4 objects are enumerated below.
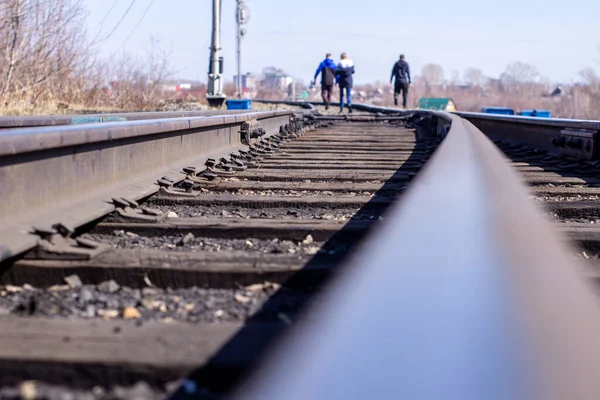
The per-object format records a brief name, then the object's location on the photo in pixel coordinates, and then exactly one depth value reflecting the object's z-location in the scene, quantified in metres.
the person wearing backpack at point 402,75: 25.52
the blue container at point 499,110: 19.17
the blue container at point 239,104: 20.84
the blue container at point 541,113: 17.43
